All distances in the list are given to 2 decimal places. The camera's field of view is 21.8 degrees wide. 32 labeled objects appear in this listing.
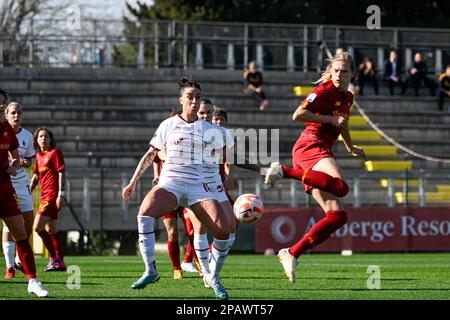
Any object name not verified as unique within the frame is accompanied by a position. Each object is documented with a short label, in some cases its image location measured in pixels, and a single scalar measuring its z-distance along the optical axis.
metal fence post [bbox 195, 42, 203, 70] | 35.09
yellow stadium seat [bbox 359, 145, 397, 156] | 32.09
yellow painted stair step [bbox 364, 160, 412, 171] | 31.31
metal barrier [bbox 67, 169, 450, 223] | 26.22
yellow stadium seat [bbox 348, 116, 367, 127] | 33.06
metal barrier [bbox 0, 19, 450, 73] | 34.59
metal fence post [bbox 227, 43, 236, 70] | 35.50
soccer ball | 13.26
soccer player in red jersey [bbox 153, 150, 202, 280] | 14.10
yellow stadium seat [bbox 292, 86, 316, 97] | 34.09
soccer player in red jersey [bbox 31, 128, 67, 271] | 16.30
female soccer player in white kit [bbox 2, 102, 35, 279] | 14.25
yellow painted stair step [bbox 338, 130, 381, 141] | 32.28
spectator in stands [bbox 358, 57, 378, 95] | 34.53
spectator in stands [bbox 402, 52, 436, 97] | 35.22
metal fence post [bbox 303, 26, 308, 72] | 35.66
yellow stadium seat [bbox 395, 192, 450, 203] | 26.47
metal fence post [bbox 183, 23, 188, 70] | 34.81
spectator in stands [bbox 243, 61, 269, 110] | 33.41
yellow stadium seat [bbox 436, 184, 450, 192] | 26.53
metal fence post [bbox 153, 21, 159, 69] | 34.69
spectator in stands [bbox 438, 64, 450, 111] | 34.19
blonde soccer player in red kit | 11.62
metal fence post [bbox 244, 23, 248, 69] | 35.47
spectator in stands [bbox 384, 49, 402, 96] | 34.97
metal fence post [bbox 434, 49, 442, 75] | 36.50
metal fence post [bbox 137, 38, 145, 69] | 34.94
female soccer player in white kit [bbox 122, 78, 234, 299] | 10.90
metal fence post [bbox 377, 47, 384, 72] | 36.34
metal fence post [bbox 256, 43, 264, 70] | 35.72
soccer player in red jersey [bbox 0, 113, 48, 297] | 11.21
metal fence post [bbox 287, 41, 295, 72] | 35.94
